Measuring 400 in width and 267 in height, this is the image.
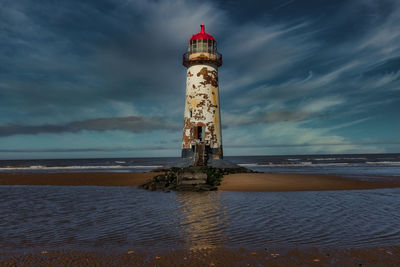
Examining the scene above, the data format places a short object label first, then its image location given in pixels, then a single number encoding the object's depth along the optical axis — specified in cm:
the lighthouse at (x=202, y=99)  2530
